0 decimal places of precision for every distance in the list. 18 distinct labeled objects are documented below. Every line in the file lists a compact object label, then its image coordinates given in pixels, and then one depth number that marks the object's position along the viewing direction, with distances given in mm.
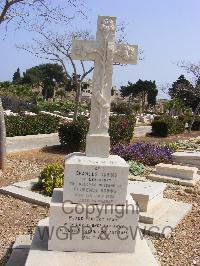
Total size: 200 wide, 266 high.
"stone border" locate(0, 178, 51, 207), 5820
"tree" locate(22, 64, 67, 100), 60505
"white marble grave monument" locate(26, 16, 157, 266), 3770
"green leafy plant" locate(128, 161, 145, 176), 8237
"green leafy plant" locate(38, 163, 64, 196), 6183
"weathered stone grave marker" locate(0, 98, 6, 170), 7788
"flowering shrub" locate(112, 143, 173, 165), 9679
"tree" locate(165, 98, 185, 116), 33987
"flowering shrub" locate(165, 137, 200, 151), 12693
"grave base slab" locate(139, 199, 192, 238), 4922
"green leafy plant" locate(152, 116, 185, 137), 18810
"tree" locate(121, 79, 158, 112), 59119
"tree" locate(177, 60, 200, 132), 24830
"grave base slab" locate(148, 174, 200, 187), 7604
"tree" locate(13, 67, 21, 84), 88176
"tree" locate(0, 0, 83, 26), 7967
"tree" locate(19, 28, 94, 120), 19169
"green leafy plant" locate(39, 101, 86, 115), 32908
